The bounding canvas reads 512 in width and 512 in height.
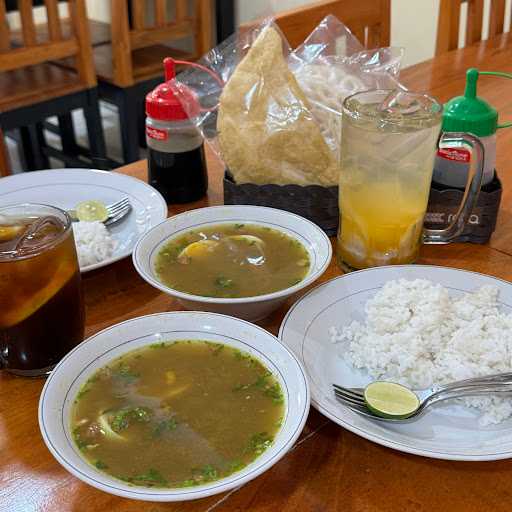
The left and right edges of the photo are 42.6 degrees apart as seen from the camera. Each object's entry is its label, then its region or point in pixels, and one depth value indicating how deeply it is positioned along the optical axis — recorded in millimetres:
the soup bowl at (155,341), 713
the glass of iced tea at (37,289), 896
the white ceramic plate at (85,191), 1336
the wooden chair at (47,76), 2855
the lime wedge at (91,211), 1326
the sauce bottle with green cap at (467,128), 1198
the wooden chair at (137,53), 3209
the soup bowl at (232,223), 1014
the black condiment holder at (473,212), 1251
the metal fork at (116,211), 1325
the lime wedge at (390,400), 866
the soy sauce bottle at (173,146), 1329
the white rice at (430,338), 912
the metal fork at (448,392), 867
